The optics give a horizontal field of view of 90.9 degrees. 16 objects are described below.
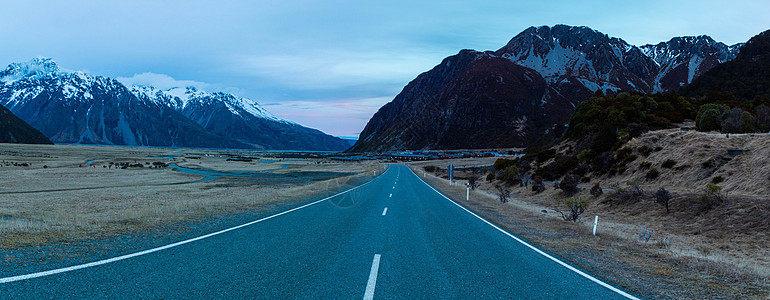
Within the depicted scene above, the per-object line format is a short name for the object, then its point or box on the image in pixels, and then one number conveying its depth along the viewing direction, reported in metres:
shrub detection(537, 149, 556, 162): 42.41
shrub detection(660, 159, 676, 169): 23.36
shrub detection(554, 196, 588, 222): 14.93
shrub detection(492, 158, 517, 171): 46.70
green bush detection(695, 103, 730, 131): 32.91
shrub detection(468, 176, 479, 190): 35.30
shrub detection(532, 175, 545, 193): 28.89
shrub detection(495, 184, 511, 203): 23.08
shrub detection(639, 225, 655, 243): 11.21
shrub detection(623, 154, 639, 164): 27.72
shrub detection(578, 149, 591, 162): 33.19
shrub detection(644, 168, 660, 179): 23.58
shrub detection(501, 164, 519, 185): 35.97
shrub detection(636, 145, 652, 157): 27.28
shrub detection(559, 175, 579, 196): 24.55
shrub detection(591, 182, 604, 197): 22.29
